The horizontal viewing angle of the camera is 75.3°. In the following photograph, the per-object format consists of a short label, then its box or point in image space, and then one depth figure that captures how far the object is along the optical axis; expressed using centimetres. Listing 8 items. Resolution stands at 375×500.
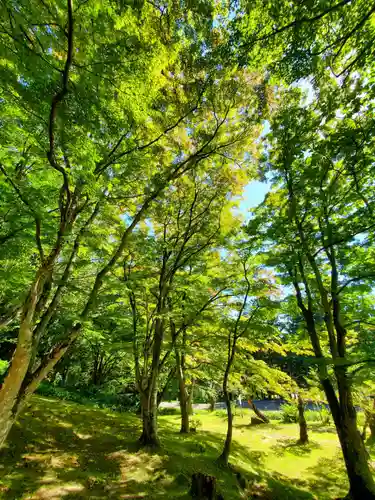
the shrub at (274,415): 1791
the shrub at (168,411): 1753
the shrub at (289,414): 1541
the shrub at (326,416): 1323
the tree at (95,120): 334
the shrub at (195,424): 1226
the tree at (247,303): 740
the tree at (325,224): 526
